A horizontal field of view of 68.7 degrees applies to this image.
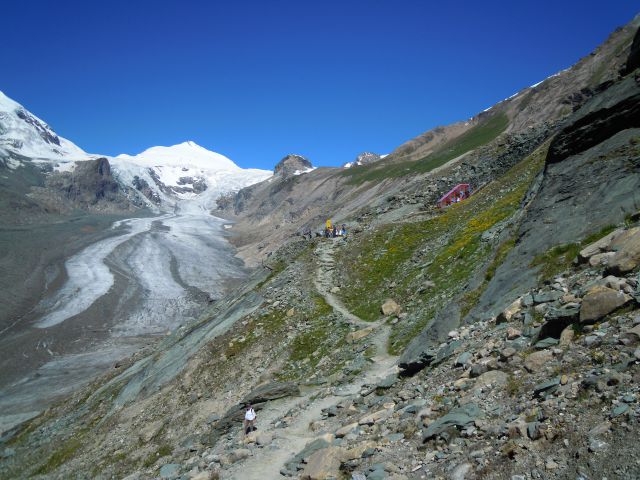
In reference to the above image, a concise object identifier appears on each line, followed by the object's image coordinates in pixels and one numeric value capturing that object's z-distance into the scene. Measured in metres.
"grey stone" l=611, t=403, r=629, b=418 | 7.05
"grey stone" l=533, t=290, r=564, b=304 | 12.22
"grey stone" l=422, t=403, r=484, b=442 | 9.10
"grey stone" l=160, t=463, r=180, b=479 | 16.03
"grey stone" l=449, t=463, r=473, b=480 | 7.78
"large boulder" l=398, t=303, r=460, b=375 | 14.41
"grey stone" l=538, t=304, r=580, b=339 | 10.33
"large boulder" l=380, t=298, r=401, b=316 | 25.70
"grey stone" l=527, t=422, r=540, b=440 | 7.62
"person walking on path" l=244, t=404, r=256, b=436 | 17.57
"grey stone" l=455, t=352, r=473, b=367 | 12.09
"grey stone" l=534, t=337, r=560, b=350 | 10.11
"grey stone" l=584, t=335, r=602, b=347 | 9.00
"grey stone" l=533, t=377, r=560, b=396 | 8.57
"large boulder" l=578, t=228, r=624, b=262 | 12.67
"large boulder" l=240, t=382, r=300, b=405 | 19.75
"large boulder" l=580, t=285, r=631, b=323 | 9.67
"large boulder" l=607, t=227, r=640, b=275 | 10.64
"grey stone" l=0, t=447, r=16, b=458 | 32.43
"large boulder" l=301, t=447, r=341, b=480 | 10.21
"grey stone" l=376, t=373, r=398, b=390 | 14.69
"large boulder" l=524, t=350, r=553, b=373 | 9.60
